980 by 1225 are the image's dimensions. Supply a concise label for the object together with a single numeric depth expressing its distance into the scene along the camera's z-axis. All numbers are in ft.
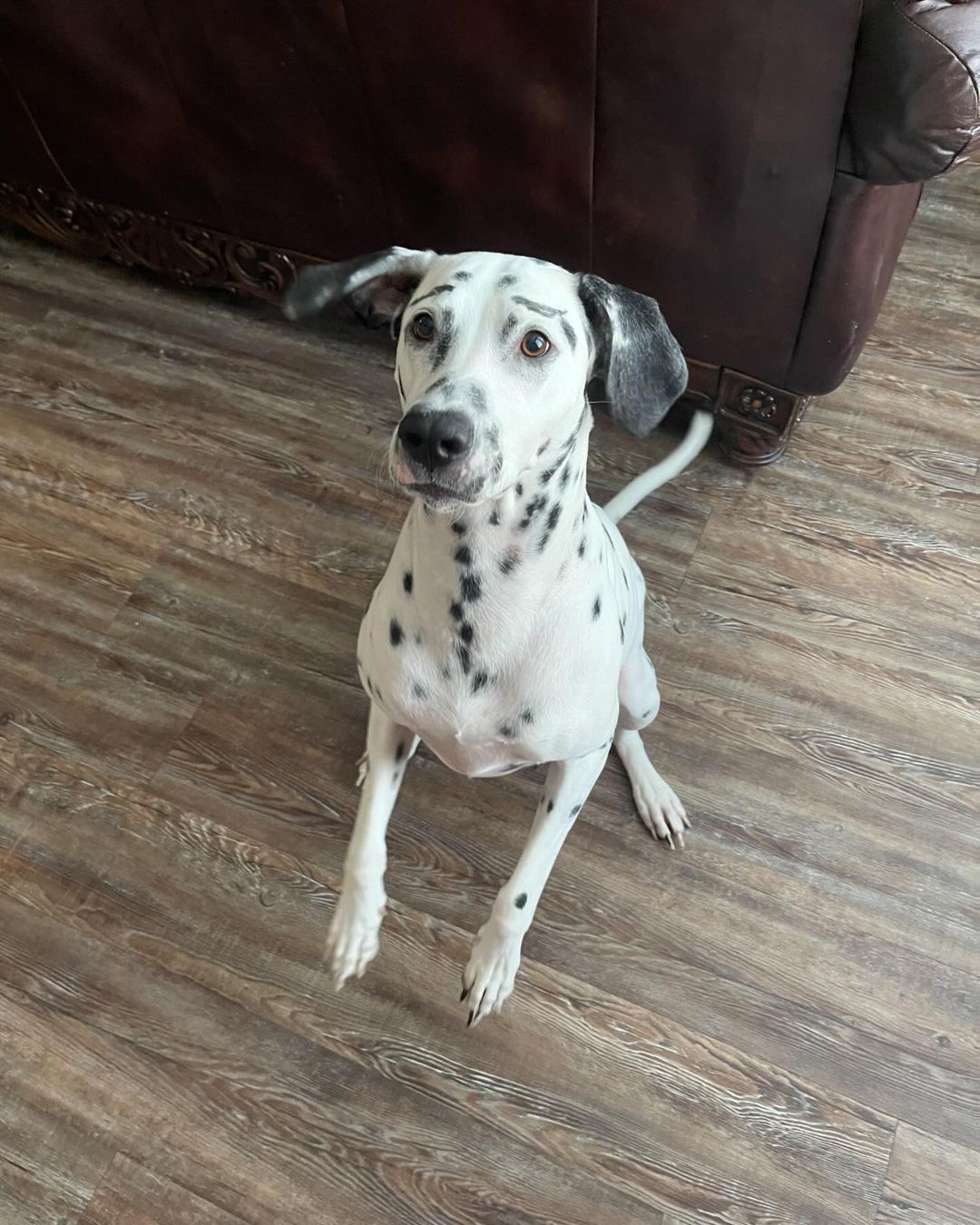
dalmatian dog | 3.91
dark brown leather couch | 5.18
